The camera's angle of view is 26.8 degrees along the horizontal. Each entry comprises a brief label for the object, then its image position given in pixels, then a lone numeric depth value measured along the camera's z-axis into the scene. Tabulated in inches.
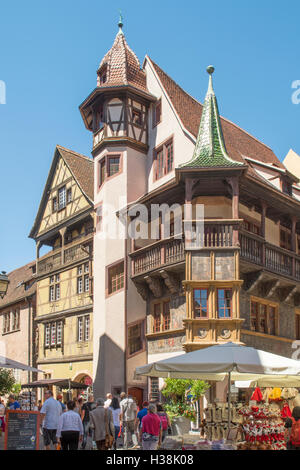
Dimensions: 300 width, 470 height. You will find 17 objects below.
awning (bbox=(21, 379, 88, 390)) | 1077.1
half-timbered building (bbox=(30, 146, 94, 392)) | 1149.1
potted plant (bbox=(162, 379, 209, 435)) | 661.9
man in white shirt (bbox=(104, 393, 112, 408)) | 618.2
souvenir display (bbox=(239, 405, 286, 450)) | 421.1
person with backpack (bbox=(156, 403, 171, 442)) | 578.6
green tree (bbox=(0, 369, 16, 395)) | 860.0
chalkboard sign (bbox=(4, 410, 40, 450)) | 467.5
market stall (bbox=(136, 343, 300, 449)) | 422.0
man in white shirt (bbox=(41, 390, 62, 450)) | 507.5
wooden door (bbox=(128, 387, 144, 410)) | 916.0
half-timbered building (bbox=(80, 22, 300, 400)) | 797.9
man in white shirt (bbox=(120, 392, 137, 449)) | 638.5
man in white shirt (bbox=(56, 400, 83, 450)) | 440.1
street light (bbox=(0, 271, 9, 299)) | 566.9
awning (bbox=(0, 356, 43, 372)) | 612.7
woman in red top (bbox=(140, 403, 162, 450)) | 452.4
